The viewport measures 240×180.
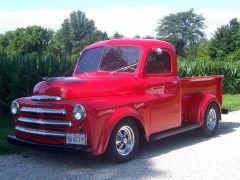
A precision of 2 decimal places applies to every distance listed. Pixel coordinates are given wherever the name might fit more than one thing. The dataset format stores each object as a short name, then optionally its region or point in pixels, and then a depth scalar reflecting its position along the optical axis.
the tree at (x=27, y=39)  95.25
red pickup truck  6.46
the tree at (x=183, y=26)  112.25
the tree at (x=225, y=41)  53.31
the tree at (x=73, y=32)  104.96
